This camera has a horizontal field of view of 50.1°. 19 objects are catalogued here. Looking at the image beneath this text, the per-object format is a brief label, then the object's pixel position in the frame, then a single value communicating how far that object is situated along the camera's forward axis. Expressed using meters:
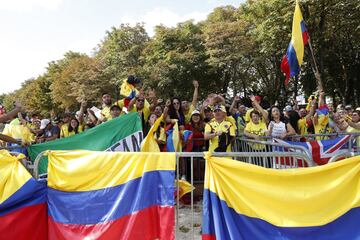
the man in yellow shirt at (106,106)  8.24
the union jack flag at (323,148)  7.23
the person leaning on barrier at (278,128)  7.70
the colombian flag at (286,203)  3.96
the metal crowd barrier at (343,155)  4.27
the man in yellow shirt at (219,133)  6.90
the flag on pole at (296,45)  8.88
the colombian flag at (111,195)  4.34
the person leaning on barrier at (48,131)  9.23
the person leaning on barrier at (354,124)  8.09
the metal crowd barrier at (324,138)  7.53
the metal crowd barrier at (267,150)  4.72
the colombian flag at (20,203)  4.51
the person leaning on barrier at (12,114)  5.71
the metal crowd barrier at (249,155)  4.29
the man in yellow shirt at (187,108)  8.88
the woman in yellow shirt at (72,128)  8.52
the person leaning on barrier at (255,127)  7.84
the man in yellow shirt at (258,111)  8.27
